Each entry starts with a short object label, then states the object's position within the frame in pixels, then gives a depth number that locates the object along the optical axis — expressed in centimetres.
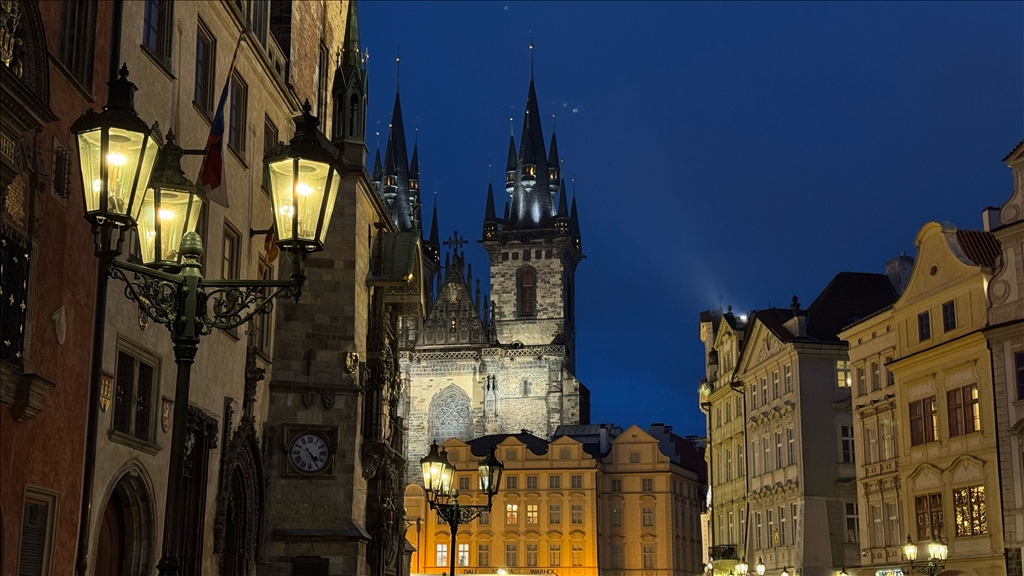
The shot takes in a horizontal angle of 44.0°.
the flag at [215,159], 1482
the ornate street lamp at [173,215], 873
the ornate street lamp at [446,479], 2005
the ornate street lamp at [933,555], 2753
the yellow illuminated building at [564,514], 7856
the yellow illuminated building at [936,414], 3155
